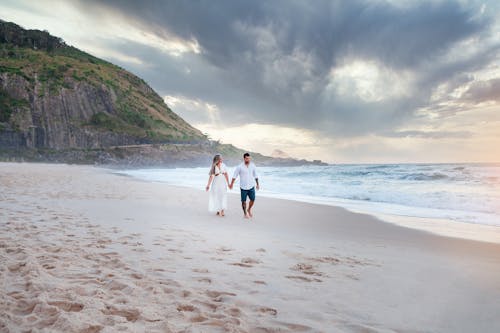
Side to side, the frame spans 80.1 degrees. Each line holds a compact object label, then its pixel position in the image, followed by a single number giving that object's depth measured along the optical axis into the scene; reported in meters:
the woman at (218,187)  9.08
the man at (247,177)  9.35
